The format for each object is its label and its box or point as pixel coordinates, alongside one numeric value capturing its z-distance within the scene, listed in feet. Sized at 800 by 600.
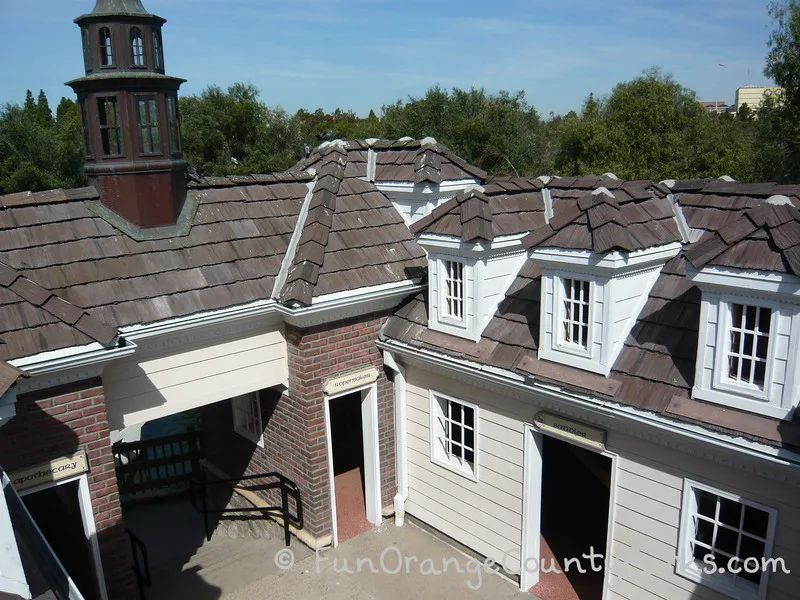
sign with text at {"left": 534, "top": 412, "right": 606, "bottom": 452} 22.21
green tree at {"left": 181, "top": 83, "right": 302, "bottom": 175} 98.78
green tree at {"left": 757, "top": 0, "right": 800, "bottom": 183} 70.69
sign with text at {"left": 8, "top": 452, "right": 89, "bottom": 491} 20.49
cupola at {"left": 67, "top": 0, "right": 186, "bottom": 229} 25.84
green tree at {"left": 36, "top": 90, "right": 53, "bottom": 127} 114.11
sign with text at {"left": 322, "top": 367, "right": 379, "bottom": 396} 28.32
